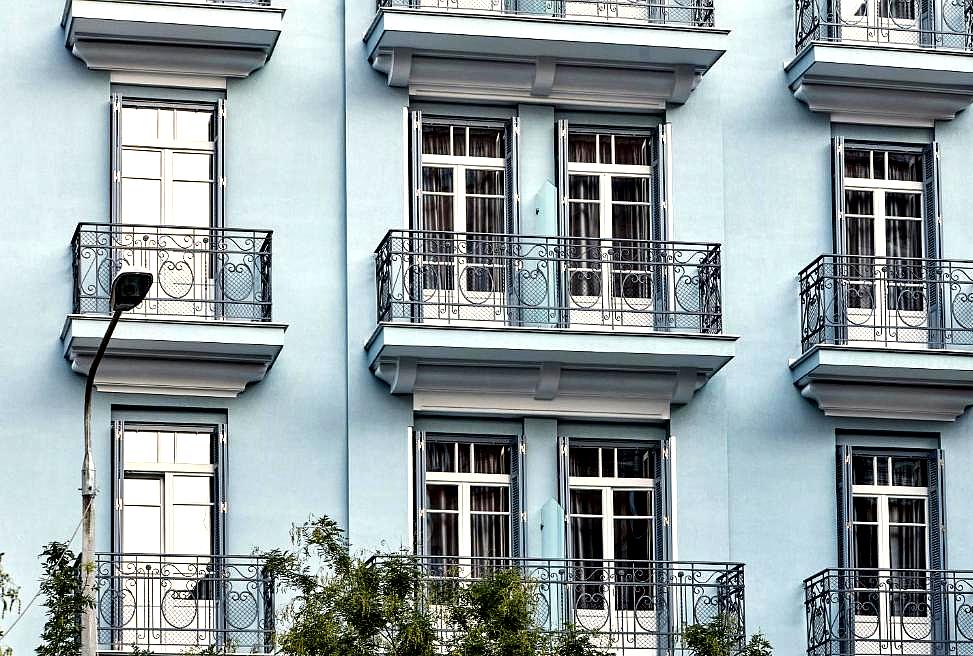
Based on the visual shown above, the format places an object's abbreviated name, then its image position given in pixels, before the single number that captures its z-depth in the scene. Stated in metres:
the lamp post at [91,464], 21.14
